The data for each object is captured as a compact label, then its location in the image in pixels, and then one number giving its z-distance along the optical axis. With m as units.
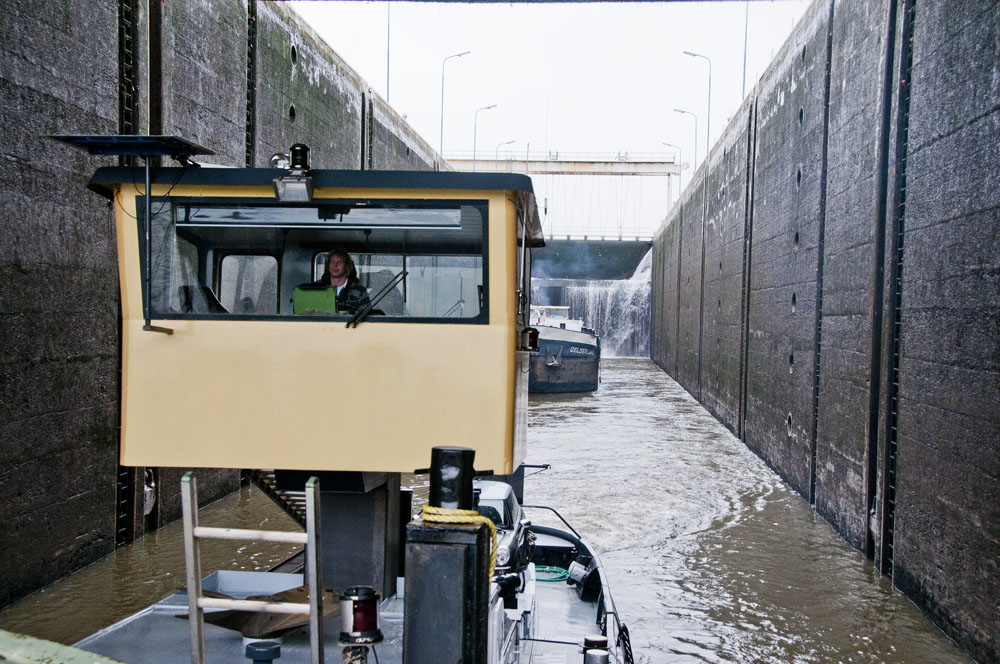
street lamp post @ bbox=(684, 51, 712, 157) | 33.38
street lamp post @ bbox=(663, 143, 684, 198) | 44.61
